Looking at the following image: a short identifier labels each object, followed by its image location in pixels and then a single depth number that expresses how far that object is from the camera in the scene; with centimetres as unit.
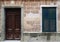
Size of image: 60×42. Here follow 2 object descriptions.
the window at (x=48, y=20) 745
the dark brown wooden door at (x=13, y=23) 766
